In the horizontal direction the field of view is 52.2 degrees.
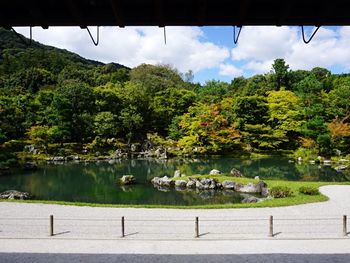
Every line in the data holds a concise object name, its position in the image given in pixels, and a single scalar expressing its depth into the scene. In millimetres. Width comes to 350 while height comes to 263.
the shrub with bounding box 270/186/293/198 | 14875
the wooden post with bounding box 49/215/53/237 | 9062
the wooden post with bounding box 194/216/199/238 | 8859
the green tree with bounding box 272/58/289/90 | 47562
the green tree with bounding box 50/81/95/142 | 35094
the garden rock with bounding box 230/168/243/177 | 20380
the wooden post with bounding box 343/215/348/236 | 9078
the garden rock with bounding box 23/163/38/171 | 26014
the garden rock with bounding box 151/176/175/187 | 19672
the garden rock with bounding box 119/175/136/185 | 20047
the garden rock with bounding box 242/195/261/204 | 14730
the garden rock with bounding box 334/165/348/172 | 25219
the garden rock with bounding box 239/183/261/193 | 16984
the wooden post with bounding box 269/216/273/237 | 8969
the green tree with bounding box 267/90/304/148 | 35500
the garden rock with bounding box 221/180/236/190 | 18047
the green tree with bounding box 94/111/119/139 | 36812
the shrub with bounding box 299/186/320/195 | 14797
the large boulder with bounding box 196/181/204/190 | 18489
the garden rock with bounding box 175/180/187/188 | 19206
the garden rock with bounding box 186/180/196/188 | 18875
